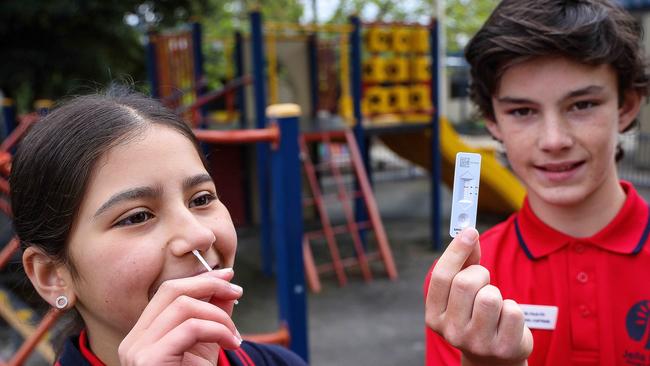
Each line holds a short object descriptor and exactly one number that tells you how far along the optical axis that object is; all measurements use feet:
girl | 3.11
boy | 4.69
